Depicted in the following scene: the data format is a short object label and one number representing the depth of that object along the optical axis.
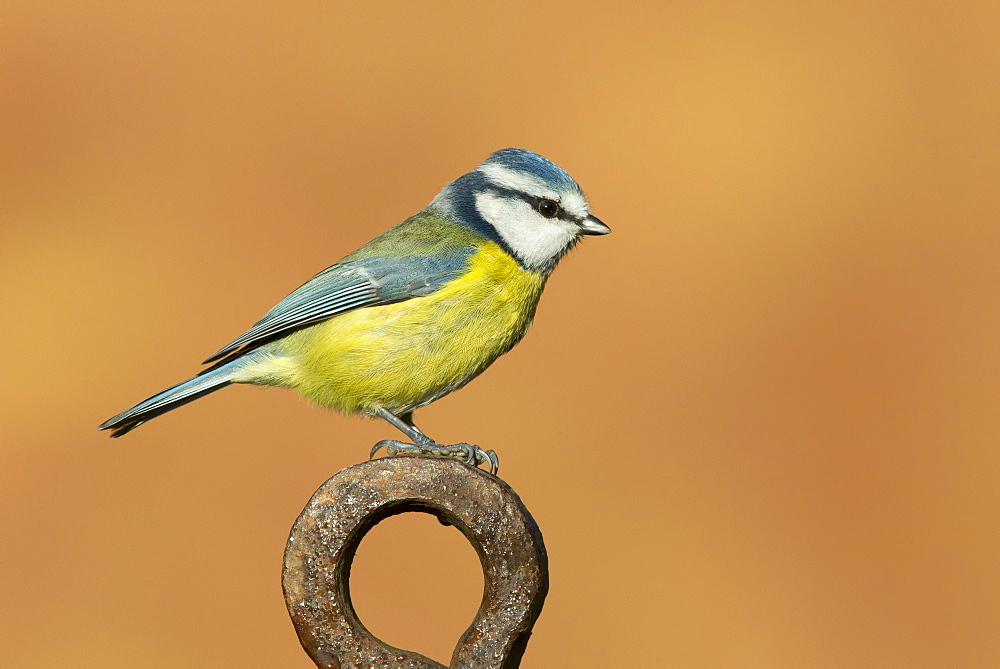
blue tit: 3.57
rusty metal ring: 3.50
